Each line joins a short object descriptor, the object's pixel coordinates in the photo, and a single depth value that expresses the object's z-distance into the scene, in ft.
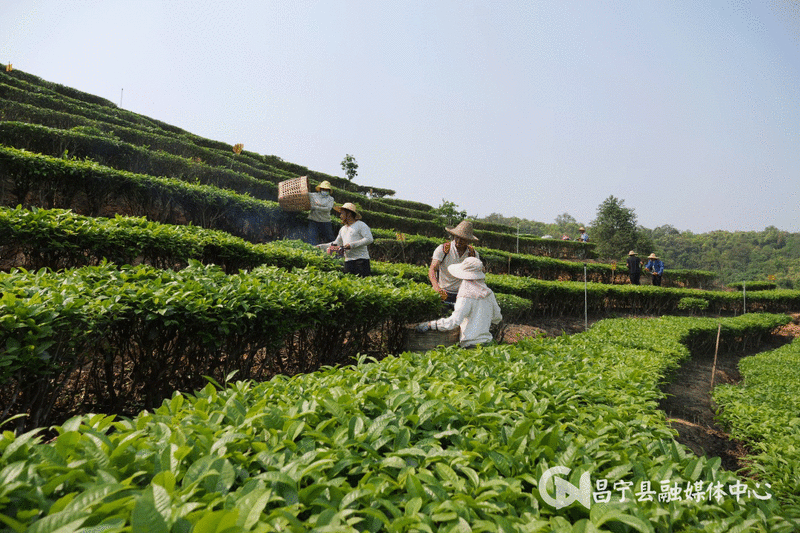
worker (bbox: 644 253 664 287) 63.89
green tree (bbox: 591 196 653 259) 111.55
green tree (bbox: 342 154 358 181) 111.24
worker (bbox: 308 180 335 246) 32.78
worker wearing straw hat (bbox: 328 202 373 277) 21.44
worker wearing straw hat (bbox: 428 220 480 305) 17.69
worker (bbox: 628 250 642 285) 60.34
